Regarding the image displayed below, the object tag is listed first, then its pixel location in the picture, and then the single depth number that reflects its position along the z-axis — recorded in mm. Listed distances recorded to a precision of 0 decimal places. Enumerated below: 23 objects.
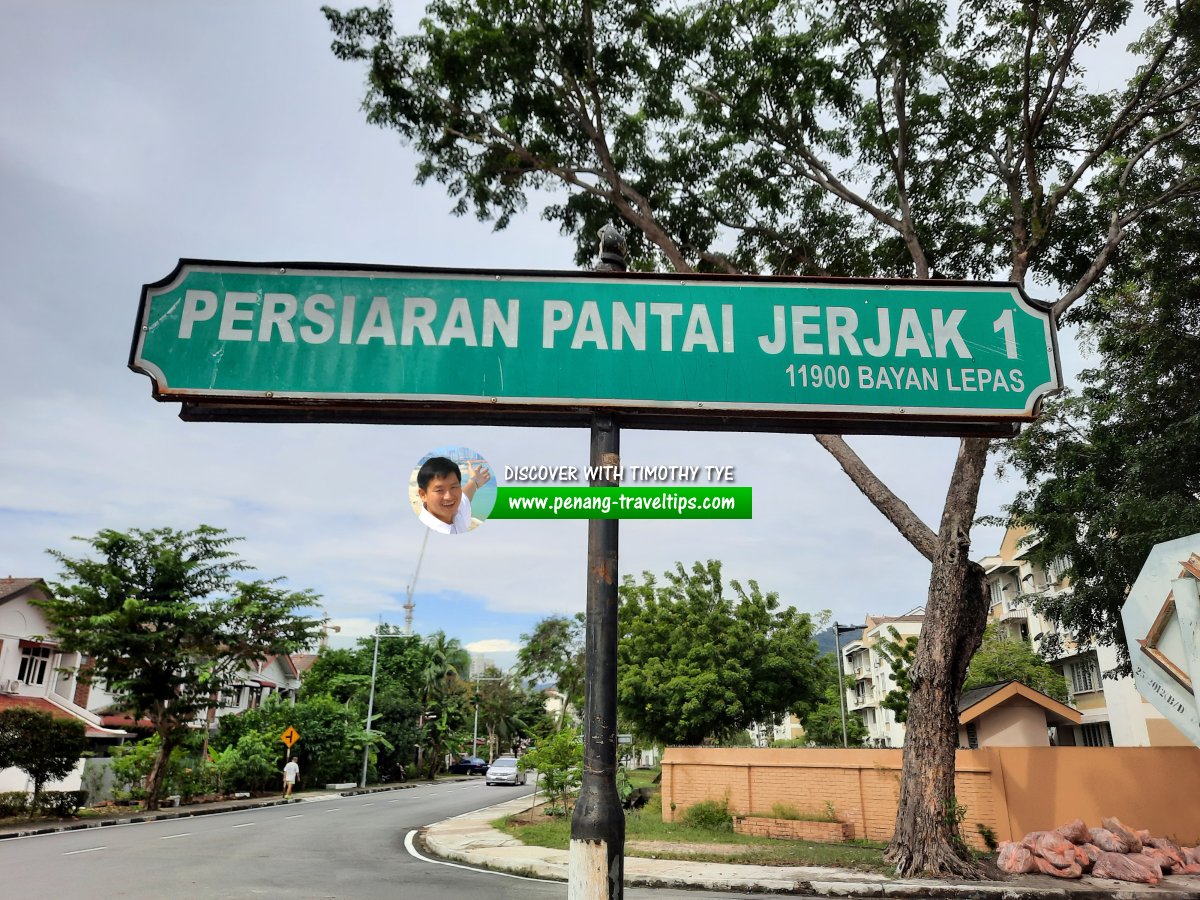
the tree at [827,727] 50575
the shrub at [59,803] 18984
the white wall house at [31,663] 28453
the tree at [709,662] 22266
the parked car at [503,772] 35812
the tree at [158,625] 20938
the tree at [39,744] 17797
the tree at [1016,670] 35406
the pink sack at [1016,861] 11211
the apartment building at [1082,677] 29062
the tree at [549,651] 47250
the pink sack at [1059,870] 10938
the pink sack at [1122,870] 10695
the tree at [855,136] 11789
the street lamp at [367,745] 35531
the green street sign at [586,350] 2496
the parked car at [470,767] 51312
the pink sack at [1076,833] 11734
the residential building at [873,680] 58156
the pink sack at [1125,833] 11602
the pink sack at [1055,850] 11086
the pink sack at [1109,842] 11422
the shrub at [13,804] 18344
